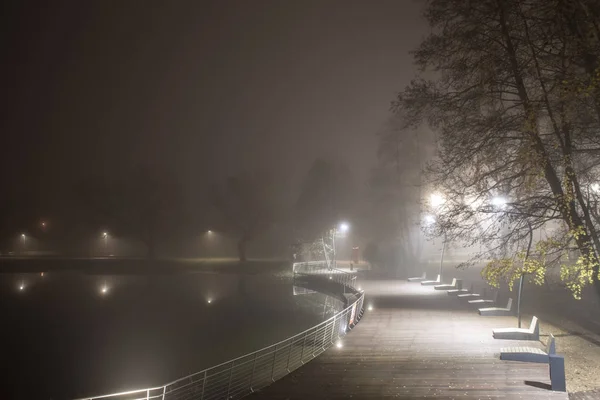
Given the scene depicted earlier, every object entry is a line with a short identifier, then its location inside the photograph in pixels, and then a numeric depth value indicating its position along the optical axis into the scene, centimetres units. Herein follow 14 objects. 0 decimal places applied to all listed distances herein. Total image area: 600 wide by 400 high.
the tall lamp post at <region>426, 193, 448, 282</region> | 2842
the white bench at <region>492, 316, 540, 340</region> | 1536
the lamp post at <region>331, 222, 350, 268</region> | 4985
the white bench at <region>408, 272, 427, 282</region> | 3737
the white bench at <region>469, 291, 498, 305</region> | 2456
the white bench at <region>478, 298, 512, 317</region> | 2091
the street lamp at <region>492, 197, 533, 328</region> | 1103
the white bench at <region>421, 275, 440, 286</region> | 3431
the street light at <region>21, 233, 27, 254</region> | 8992
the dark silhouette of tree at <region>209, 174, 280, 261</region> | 7562
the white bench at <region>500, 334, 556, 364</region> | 1260
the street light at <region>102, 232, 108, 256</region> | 9775
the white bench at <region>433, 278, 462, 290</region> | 3133
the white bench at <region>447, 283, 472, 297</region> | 2894
